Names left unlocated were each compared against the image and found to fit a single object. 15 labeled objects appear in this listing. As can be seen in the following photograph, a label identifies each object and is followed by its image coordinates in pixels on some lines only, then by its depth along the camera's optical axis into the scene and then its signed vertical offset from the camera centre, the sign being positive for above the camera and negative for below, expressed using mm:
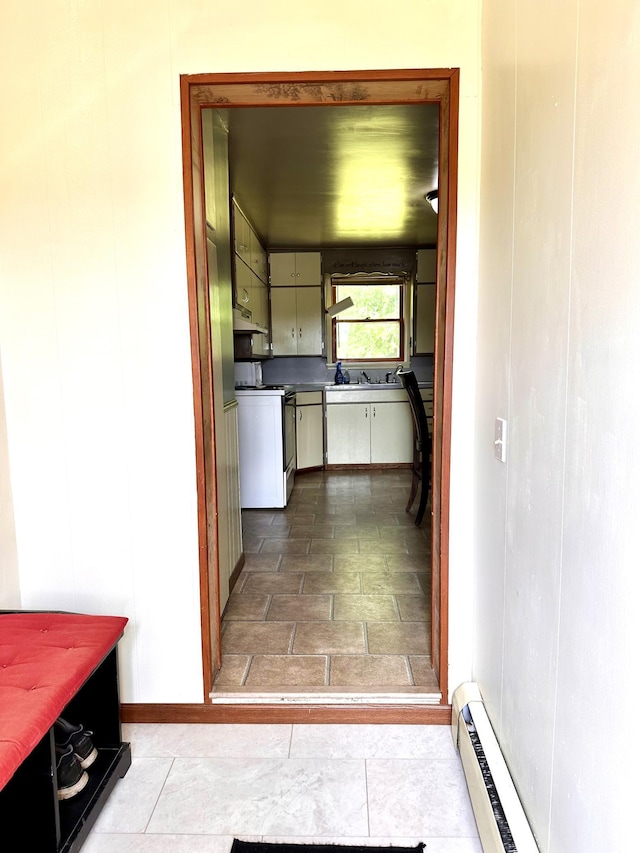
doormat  1472 -1278
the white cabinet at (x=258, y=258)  5114 +1015
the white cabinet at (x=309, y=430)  5680 -717
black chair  3896 -525
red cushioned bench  1213 -787
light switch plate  1476 -219
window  6508 +437
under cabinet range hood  4188 +308
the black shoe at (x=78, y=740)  1626 -1088
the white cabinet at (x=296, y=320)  6297 +465
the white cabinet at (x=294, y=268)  6242 +1033
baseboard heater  1230 -1061
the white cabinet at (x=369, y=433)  6012 -780
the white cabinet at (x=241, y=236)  4129 +991
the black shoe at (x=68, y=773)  1526 -1120
